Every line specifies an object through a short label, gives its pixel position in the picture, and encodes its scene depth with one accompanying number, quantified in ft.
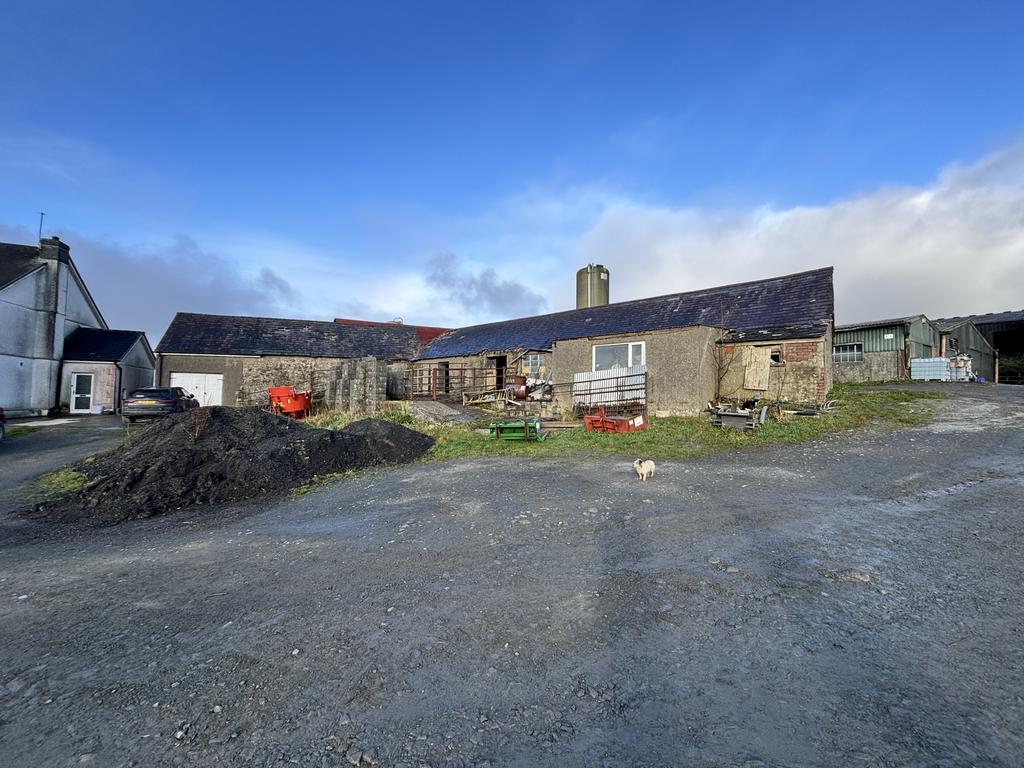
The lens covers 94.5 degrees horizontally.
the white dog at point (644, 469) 25.95
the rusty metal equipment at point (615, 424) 43.83
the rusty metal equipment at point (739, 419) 40.52
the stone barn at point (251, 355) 85.61
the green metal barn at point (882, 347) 77.56
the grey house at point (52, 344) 70.90
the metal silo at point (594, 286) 95.45
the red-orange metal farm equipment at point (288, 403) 65.87
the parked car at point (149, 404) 57.36
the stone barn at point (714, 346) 50.19
